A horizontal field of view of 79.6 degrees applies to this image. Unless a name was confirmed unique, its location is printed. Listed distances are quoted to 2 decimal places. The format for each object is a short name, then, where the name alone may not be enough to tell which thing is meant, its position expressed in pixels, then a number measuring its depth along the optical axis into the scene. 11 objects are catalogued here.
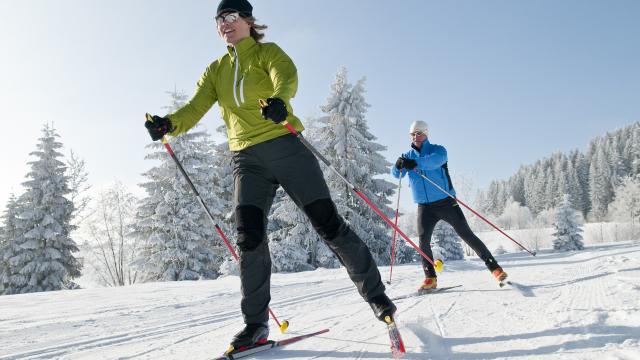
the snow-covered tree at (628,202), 57.09
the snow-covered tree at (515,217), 79.06
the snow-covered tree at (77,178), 23.84
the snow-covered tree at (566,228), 35.62
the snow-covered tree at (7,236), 19.70
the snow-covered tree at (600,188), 75.56
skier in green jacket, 2.43
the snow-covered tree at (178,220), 19.05
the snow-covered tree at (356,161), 18.64
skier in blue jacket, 4.82
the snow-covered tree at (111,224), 29.86
